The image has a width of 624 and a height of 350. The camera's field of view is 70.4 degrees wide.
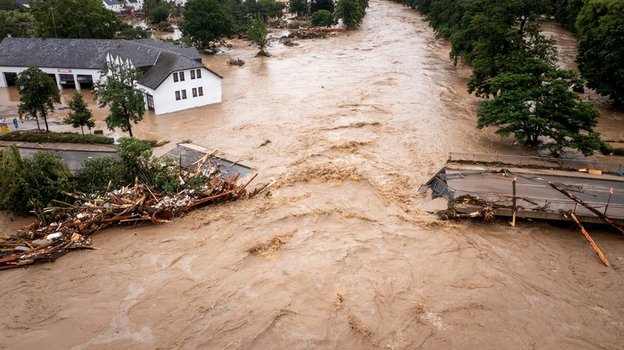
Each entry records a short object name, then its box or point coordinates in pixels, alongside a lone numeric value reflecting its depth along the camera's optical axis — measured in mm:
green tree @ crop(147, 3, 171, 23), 96500
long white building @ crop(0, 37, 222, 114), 41094
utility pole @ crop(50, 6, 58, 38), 55188
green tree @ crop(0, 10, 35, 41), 59469
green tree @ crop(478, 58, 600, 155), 27703
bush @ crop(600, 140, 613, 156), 29719
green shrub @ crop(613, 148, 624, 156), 30156
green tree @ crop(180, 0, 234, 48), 66562
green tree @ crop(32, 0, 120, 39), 55562
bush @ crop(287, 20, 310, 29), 91406
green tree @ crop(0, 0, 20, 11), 80625
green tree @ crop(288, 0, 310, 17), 102312
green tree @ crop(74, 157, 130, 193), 25219
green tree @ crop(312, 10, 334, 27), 90188
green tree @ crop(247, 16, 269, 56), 66375
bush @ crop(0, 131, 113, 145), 32812
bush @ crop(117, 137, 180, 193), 25125
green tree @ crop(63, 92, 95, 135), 33538
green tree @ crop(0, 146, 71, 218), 23359
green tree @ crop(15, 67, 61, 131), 33500
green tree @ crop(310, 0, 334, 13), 100000
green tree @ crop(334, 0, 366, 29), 85688
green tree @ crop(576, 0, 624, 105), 36219
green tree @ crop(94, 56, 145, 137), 31656
